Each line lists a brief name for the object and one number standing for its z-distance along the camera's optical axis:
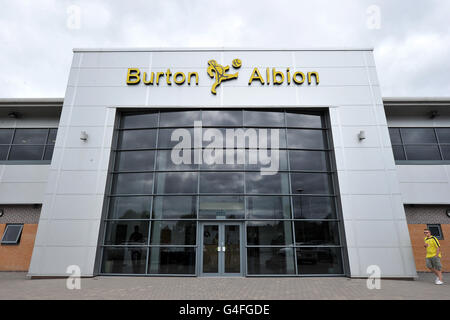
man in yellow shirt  8.41
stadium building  9.27
